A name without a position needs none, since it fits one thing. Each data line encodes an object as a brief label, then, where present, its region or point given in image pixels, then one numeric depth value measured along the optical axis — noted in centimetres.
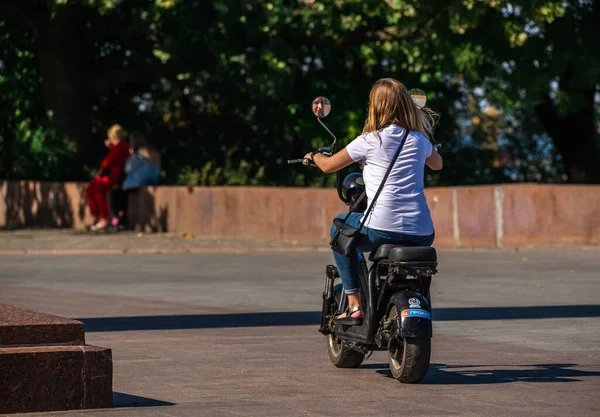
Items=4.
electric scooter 1516
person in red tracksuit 4800
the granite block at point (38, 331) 1319
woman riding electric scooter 1569
